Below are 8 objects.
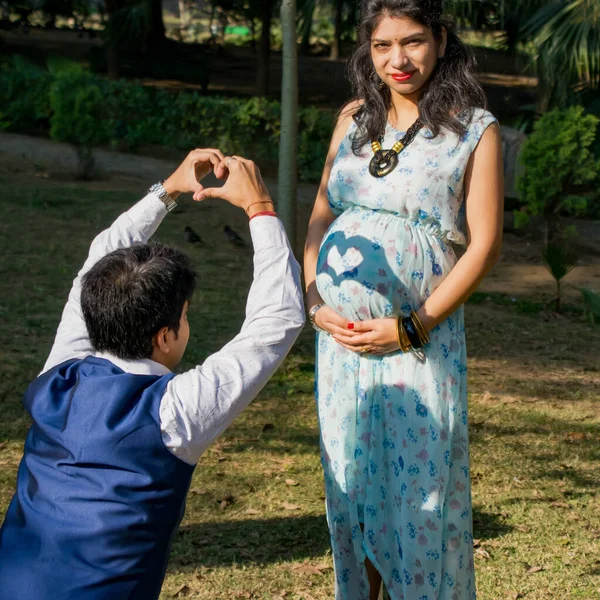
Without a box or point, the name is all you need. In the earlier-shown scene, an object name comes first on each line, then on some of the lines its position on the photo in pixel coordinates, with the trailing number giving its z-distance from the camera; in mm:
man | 1760
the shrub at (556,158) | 9438
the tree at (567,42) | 10252
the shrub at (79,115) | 12430
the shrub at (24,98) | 15969
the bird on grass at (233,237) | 9579
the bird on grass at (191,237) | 9477
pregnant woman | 2576
